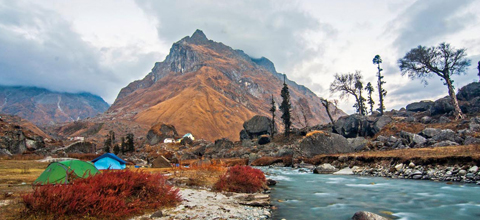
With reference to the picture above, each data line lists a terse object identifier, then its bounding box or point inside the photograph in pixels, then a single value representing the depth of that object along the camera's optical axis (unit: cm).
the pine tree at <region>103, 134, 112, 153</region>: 6818
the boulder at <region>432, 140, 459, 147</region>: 2143
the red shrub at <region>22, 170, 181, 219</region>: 629
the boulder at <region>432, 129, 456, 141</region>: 2302
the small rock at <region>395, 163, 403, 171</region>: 1866
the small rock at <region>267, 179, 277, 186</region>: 1785
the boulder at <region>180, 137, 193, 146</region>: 8035
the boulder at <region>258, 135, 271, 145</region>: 6109
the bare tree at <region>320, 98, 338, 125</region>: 5701
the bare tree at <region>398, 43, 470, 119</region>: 3478
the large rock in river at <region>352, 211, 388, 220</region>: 786
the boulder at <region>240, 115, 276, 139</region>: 7706
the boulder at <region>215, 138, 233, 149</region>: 6644
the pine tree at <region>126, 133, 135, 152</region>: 7428
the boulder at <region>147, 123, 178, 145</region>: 9638
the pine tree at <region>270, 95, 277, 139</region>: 6956
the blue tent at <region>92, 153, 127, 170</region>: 2719
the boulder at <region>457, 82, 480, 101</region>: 3994
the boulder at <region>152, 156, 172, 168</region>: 3131
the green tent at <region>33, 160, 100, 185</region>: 1176
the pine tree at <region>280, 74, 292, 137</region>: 6323
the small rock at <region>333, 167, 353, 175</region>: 2254
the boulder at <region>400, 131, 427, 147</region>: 2473
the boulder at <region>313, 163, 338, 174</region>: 2438
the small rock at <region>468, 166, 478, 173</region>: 1420
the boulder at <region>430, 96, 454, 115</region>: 3574
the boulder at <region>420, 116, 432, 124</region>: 3408
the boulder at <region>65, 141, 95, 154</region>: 5814
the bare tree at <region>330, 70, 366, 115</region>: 5691
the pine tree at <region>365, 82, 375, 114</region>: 6060
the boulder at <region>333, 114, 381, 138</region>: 3983
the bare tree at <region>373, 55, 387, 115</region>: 5054
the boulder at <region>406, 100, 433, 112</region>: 4579
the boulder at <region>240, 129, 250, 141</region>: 8031
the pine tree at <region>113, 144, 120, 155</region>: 6836
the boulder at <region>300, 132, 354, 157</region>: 3253
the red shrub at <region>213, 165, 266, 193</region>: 1336
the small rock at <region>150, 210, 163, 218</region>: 753
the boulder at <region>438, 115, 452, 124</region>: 3134
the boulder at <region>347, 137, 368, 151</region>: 3116
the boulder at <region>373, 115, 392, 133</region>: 3743
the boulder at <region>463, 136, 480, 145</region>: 2008
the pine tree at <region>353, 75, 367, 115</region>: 5634
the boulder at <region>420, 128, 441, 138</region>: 2578
